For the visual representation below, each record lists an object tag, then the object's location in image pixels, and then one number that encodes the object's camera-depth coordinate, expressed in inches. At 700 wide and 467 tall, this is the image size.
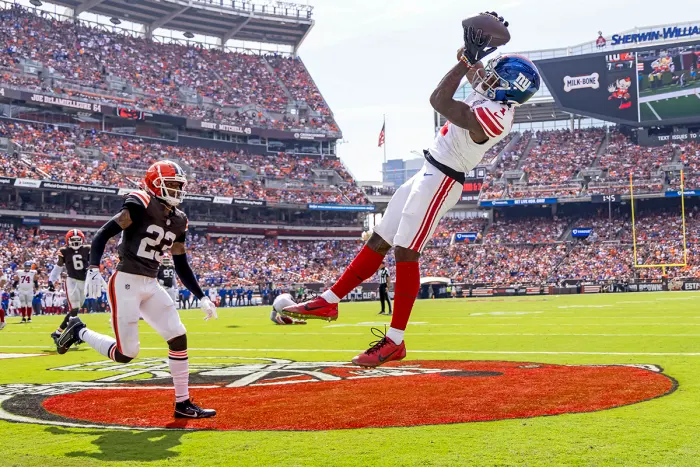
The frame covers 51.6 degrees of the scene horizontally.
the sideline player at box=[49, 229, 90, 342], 565.3
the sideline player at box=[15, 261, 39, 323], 995.9
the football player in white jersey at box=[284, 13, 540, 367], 230.4
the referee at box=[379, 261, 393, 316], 973.2
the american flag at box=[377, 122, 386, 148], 2445.0
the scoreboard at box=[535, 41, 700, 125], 2123.5
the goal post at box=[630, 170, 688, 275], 1918.2
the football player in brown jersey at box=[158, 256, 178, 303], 845.2
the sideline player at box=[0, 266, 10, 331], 1322.3
